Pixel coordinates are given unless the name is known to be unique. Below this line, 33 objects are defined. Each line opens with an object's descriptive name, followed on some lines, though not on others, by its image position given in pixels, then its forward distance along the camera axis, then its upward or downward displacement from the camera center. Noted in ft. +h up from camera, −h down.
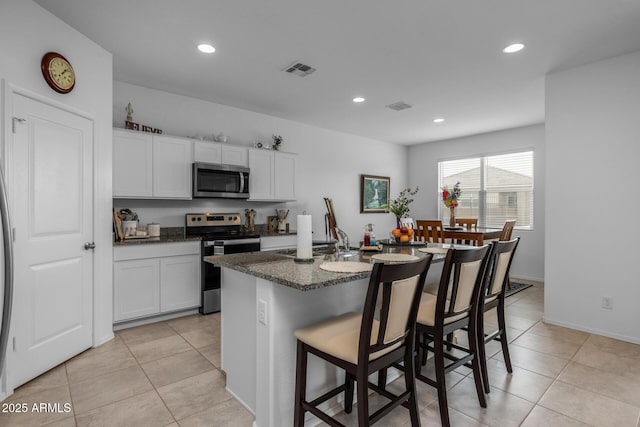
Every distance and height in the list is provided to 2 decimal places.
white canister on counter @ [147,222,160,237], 12.25 -0.67
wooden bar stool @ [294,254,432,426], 4.56 -2.00
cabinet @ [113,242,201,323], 10.76 -2.45
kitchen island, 5.57 -2.01
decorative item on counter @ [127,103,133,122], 11.88 +3.59
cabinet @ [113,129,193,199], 11.32 +1.69
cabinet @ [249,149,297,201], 15.01 +1.74
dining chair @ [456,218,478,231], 18.16 -0.61
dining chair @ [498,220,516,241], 15.99 -0.87
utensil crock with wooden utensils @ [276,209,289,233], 16.37 -0.44
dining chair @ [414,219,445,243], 15.88 -0.95
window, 18.98 +1.55
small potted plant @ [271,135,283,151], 16.39 +3.45
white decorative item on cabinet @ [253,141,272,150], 15.55 +3.18
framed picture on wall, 21.53 +1.29
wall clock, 8.00 +3.52
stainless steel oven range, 12.51 -1.17
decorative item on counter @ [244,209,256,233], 15.44 -0.42
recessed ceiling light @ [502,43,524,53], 9.57 +4.86
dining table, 14.77 -1.06
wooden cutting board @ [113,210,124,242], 11.28 -0.55
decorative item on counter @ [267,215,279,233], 16.38 -0.59
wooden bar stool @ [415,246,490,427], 5.91 -1.98
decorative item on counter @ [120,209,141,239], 11.62 -0.35
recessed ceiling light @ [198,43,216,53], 9.58 +4.85
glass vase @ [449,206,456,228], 17.81 -0.39
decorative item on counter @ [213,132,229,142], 14.12 +3.20
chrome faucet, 8.30 -0.70
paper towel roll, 6.71 -0.51
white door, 7.48 -0.57
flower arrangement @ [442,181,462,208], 17.46 +0.76
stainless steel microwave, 12.98 +1.29
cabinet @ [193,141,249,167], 13.20 +2.46
